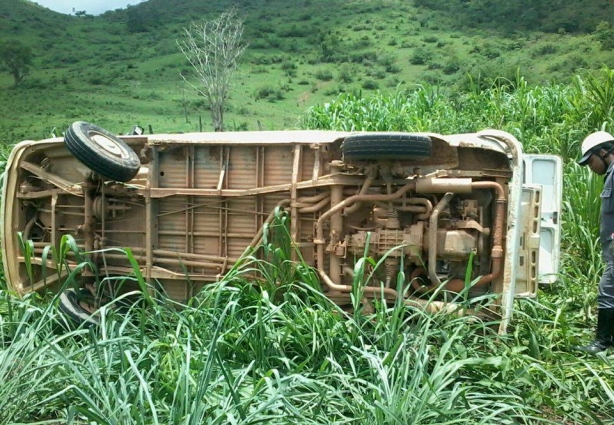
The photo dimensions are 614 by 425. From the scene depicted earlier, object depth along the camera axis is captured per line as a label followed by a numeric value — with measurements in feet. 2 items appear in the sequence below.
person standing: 14.61
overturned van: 14.07
